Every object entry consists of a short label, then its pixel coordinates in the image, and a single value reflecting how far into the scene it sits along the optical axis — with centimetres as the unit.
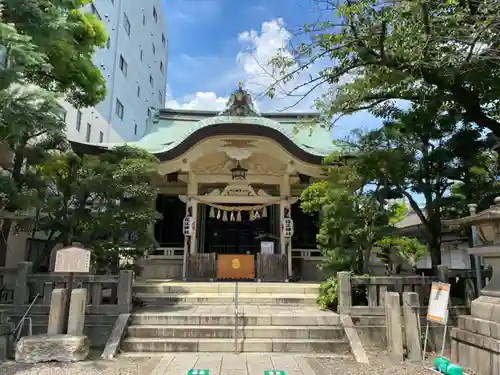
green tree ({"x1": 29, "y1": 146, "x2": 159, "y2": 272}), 901
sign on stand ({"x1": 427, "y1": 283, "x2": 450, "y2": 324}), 608
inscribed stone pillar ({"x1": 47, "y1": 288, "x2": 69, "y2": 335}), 652
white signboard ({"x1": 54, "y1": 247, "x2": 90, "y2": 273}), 668
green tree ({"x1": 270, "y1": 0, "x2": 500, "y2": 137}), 636
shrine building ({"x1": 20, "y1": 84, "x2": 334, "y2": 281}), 1306
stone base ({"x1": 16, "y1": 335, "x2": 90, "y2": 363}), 609
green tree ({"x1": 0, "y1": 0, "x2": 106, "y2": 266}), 541
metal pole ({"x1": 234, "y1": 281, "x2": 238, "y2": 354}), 710
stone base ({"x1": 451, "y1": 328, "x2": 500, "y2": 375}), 572
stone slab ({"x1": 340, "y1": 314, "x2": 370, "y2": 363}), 675
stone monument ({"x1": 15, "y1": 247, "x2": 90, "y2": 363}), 612
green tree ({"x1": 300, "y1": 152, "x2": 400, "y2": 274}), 897
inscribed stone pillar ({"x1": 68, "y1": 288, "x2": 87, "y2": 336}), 658
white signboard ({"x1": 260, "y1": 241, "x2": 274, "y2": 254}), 1419
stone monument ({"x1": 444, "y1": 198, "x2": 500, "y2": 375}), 588
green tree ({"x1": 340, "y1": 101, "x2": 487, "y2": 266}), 924
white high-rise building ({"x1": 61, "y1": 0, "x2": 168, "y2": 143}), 1816
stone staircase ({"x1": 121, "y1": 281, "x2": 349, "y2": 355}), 722
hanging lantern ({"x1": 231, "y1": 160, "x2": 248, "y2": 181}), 1458
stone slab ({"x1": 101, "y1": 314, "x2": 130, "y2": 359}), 670
